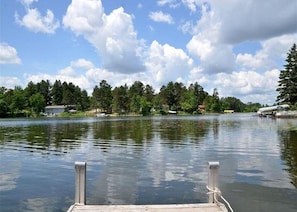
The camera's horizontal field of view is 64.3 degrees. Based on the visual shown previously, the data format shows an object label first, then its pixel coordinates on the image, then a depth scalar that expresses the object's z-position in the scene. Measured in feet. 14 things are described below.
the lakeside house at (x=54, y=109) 383.38
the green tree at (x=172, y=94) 397.11
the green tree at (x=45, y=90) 412.80
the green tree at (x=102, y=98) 373.29
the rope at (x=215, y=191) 20.13
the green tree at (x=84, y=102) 410.28
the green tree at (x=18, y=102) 316.68
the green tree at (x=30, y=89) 372.11
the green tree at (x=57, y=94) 419.25
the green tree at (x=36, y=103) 343.86
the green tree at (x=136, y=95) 357.87
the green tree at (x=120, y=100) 361.52
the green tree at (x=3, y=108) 294.54
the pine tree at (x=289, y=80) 189.82
